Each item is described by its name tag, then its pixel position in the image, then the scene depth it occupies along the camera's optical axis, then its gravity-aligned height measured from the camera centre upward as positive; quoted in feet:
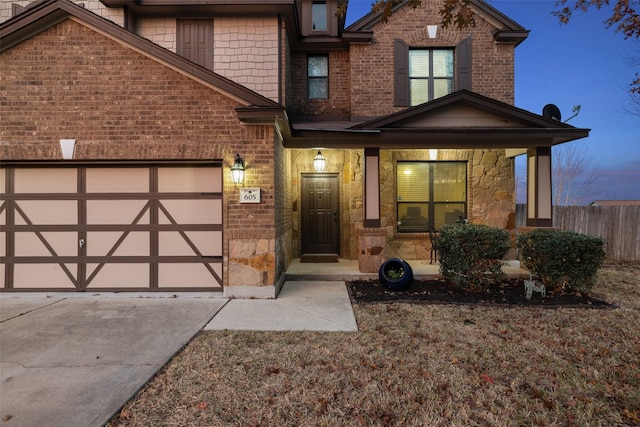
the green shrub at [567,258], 18.90 -3.27
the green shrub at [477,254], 19.67 -3.11
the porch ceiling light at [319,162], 27.89 +3.84
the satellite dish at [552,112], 26.35 +7.89
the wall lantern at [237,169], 18.60 +2.10
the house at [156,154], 18.49 +3.14
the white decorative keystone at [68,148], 18.63 +3.34
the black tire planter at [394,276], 20.27 -4.70
